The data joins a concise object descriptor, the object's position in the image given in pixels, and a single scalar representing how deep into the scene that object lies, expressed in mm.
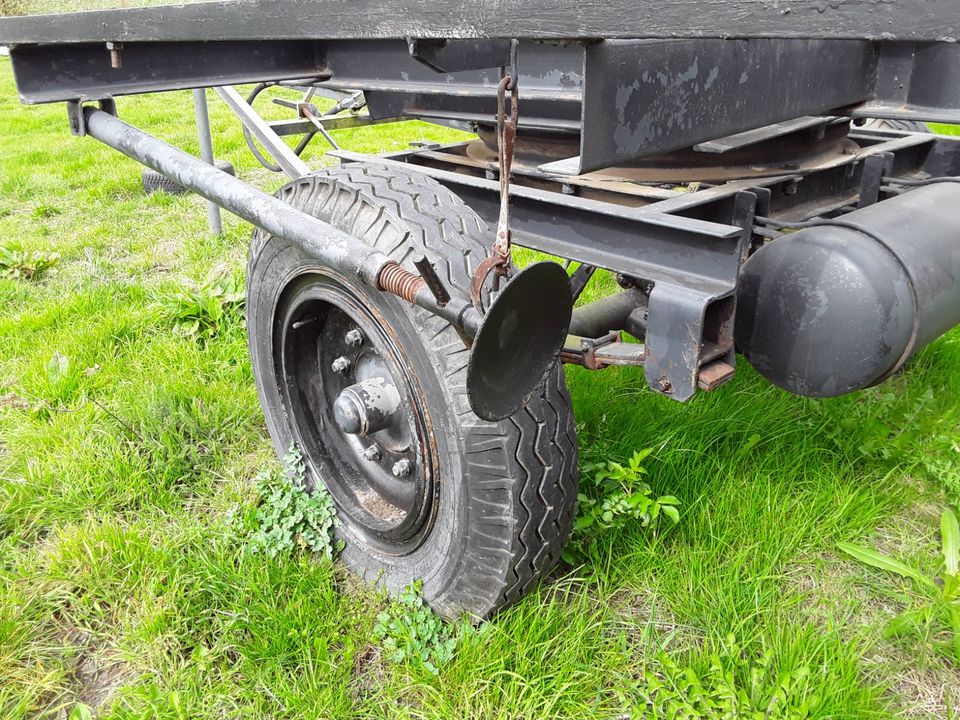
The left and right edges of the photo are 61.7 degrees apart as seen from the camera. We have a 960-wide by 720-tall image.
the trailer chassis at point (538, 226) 1416
